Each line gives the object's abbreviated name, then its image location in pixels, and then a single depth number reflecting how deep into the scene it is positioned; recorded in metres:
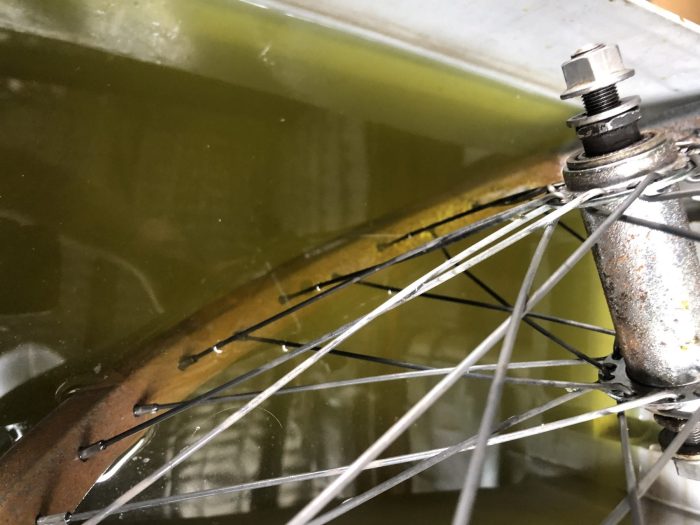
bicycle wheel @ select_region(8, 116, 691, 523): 0.14
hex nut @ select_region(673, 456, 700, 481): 0.16
